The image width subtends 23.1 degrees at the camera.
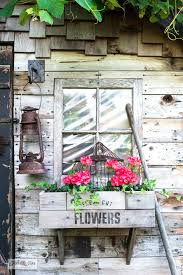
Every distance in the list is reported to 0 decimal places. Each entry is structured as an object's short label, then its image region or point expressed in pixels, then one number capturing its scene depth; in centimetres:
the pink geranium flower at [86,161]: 294
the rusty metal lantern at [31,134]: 308
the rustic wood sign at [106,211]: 286
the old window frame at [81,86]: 325
